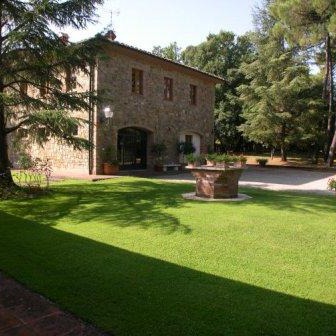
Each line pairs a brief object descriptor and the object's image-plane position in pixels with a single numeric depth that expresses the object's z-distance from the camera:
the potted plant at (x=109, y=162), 15.91
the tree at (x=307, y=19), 19.47
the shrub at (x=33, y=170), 10.11
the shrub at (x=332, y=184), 11.07
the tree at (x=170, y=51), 41.62
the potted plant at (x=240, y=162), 9.70
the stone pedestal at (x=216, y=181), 9.46
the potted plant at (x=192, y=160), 9.64
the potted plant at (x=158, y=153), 18.33
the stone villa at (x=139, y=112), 15.87
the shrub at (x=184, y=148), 20.09
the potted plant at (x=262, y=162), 25.08
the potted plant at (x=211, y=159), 9.70
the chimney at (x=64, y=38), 10.28
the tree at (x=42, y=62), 9.15
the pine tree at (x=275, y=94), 25.17
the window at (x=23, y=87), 11.13
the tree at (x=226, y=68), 32.16
